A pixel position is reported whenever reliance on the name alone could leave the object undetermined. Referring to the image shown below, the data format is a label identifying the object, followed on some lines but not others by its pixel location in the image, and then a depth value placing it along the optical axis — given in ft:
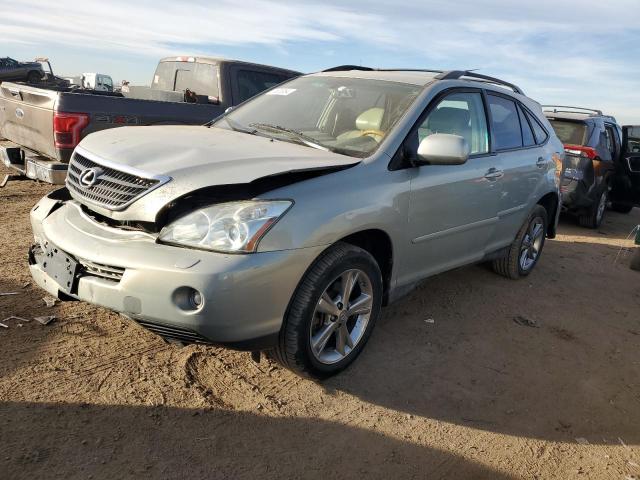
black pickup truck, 16.75
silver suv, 8.34
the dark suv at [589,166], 26.61
